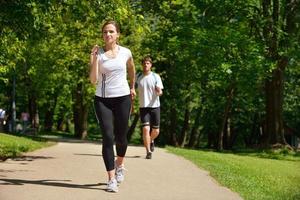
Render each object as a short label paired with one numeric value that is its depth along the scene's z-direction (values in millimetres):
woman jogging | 7652
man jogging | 12305
